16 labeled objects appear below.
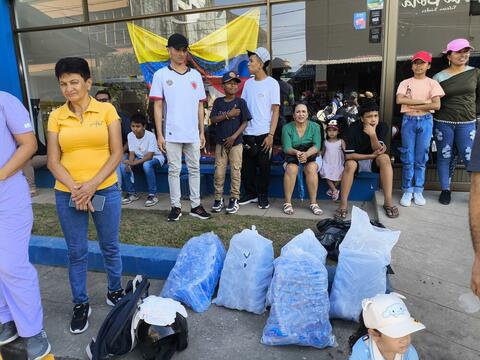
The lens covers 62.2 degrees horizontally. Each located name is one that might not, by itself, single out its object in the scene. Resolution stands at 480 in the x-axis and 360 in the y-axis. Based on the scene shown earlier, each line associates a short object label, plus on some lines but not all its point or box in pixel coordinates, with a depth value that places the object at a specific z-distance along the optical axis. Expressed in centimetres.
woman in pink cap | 452
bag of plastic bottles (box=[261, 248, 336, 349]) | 252
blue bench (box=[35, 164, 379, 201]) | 516
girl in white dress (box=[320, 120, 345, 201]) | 495
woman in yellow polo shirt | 263
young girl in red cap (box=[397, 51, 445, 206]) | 452
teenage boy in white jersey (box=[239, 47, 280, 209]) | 501
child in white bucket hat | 179
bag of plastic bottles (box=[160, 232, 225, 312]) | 298
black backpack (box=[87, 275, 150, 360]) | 243
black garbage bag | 348
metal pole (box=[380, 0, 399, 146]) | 518
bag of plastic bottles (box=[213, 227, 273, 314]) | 288
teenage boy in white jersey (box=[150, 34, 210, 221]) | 443
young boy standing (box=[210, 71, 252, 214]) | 491
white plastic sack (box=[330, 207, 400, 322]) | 265
